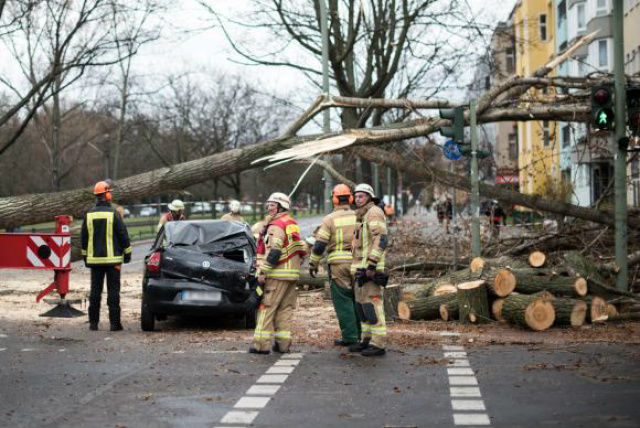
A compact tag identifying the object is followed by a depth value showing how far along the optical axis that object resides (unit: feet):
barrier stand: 42.93
